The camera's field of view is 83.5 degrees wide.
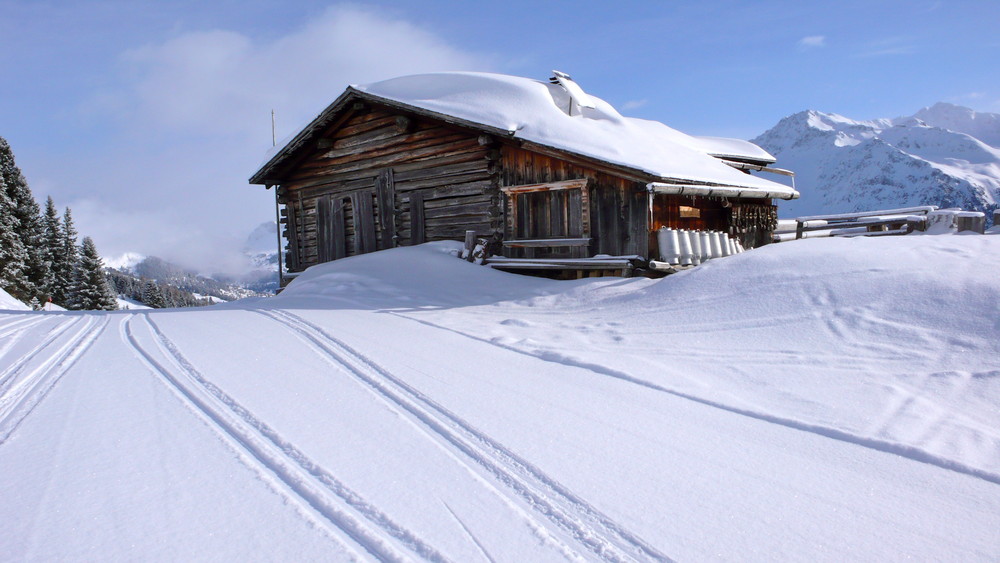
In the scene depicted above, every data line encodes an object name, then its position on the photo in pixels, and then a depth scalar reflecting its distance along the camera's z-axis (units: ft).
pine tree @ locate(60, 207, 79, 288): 137.90
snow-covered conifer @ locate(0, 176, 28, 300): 99.96
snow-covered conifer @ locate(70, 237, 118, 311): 132.57
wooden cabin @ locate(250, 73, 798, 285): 38.42
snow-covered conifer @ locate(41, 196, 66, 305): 132.77
